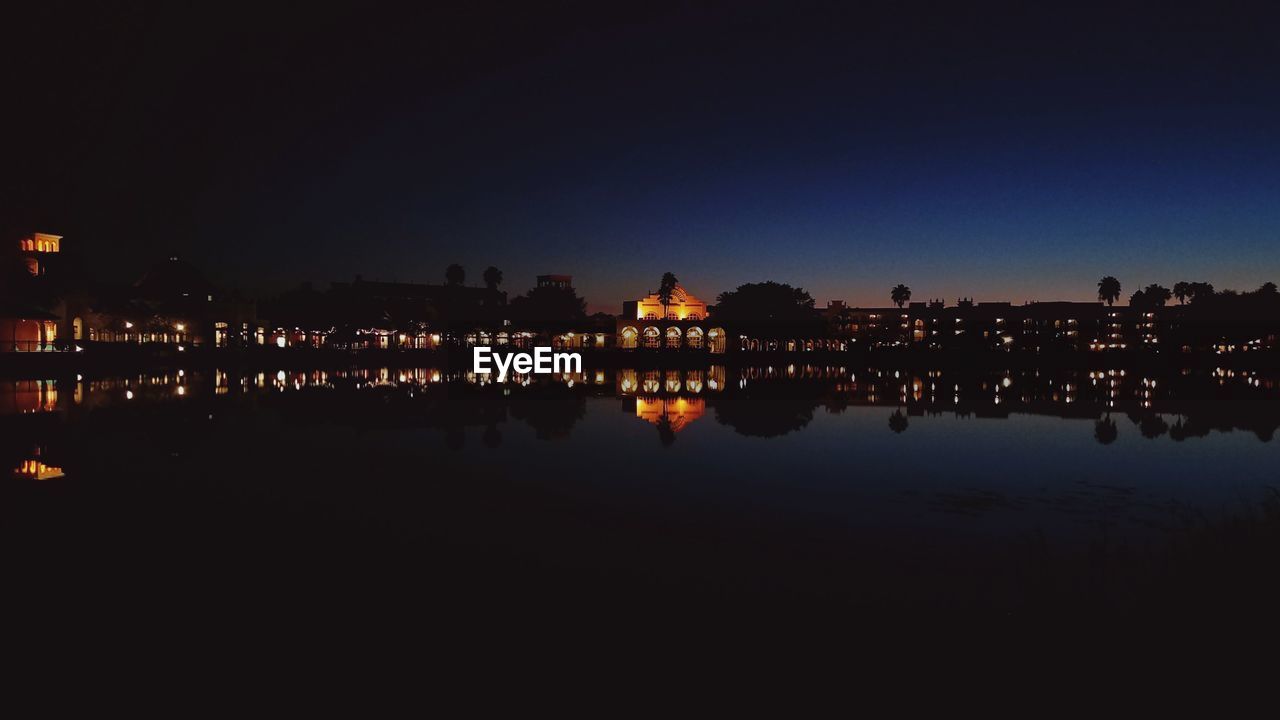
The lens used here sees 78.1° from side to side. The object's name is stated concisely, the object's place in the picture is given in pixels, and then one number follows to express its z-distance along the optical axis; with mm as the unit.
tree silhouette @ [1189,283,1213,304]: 168500
